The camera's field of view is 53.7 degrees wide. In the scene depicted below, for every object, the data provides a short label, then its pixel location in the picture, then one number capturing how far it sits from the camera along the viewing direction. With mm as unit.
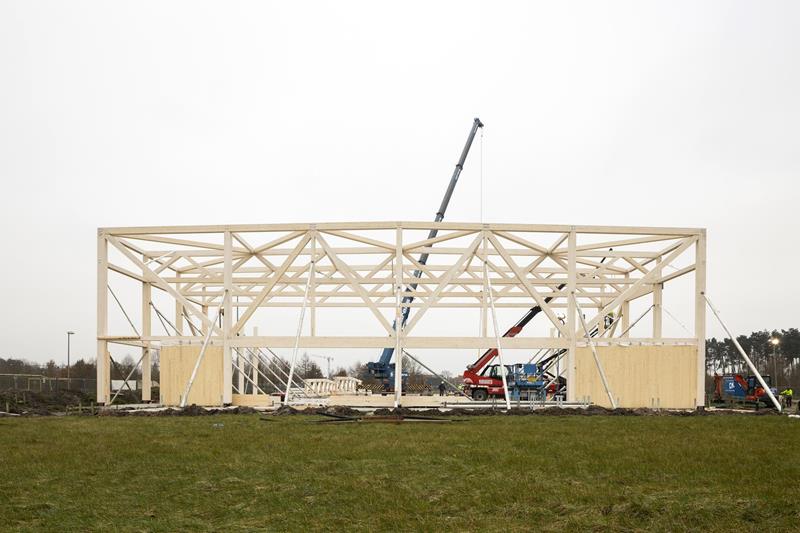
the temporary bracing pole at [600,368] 28234
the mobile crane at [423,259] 48719
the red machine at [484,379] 36188
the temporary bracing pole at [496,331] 26691
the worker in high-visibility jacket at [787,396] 37594
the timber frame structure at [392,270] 30875
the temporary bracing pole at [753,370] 28919
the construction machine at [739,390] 38281
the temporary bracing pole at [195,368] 29250
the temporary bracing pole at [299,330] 27761
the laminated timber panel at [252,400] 31781
